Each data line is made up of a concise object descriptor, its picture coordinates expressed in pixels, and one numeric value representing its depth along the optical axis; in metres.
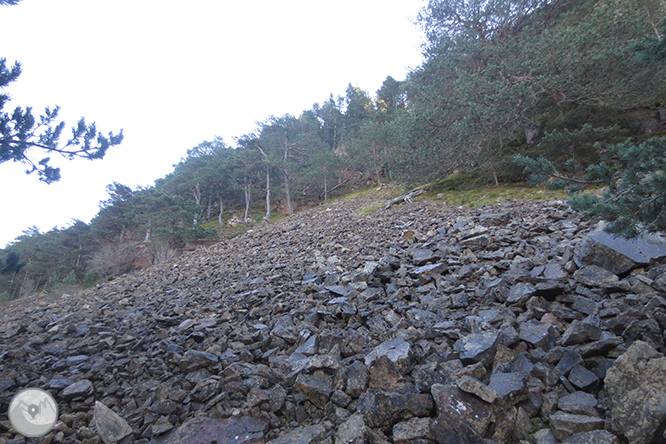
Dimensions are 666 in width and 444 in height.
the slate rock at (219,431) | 2.30
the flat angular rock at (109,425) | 2.42
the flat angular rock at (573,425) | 1.81
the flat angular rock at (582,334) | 2.59
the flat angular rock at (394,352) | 2.74
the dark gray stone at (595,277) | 3.43
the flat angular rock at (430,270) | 4.99
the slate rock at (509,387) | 2.07
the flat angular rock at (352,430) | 2.09
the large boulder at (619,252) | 3.64
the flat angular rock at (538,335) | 2.72
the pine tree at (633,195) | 2.47
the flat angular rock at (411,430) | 2.01
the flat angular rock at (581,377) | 2.14
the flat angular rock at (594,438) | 1.68
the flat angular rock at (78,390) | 2.99
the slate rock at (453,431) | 1.88
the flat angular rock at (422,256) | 5.59
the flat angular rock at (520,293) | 3.52
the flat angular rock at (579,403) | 1.93
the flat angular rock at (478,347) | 2.58
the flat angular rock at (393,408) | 2.20
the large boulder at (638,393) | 1.64
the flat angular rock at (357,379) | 2.57
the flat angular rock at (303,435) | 2.19
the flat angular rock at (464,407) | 1.96
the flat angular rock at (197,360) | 3.33
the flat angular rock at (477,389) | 2.03
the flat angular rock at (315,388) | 2.57
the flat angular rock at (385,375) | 2.58
